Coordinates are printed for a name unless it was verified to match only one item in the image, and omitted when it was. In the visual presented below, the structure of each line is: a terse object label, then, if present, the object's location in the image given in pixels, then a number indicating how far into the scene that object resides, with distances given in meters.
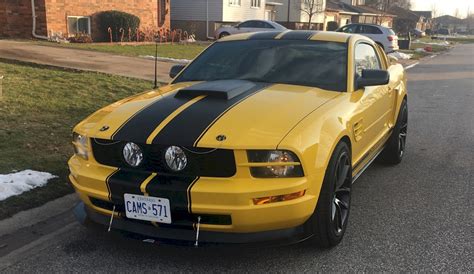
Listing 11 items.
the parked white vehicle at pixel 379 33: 25.25
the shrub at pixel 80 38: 20.86
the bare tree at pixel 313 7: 43.86
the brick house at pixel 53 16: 19.67
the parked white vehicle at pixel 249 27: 27.11
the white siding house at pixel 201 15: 32.34
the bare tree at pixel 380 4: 60.38
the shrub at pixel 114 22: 22.50
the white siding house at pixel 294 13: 45.25
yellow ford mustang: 3.02
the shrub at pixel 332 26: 49.25
